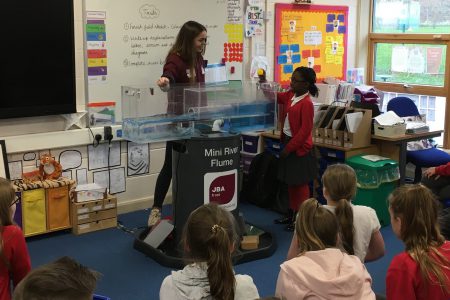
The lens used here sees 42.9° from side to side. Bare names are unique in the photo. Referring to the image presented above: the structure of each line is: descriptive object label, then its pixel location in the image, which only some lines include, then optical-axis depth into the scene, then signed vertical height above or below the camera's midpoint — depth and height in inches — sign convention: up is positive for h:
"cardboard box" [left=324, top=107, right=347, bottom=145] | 196.2 -19.6
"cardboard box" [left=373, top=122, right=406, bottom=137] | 194.5 -21.6
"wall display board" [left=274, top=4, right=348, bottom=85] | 238.1 +11.2
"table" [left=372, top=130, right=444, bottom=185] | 194.5 -27.3
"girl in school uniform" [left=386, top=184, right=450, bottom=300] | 82.0 -27.0
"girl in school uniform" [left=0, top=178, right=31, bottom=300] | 91.4 -29.5
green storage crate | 185.0 -37.2
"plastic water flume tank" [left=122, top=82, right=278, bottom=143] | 154.6 -12.7
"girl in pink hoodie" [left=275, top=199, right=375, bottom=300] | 79.1 -28.3
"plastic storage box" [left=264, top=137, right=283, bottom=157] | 209.3 -29.3
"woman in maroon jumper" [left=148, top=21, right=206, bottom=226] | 163.9 +0.8
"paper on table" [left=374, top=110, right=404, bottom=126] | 196.5 -18.2
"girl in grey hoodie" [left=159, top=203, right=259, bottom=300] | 75.6 -26.7
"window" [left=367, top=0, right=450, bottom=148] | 246.7 +5.8
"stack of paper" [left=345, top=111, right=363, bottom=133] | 191.3 -18.3
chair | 208.8 -32.1
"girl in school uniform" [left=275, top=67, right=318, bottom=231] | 171.9 -21.8
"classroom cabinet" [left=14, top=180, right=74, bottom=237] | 168.2 -42.3
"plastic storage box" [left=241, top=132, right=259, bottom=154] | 217.6 -29.2
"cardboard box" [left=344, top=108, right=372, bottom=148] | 191.6 -22.9
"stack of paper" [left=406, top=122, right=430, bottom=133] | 201.6 -21.4
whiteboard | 183.9 +10.3
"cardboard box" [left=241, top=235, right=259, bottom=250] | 159.6 -49.0
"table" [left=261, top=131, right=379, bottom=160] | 190.7 -28.0
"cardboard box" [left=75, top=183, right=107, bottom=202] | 176.4 -39.4
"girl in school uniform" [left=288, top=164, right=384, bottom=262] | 105.3 -27.6
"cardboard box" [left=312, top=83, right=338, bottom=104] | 232.8 -11.1
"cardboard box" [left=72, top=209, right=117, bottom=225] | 176.7 -47.0
